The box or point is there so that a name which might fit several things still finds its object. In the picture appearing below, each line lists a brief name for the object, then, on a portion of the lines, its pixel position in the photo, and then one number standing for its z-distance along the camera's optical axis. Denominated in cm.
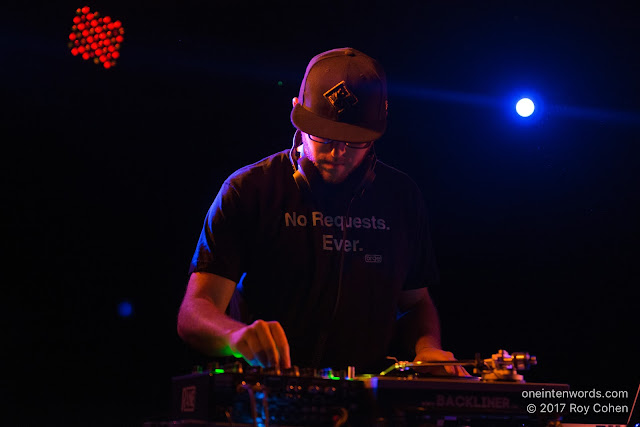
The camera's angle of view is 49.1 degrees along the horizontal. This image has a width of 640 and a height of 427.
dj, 272
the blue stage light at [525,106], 527
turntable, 174
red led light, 435
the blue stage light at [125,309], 445
